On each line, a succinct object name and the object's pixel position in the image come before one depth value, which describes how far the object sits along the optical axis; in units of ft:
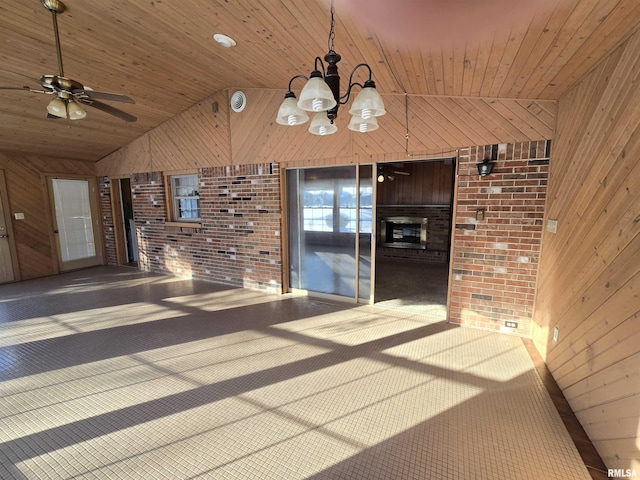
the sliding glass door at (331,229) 13.61
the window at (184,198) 18.80
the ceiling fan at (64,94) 8.07
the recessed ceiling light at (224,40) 9.64
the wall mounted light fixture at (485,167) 10.37
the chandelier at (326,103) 5.32
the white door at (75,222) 20.63
